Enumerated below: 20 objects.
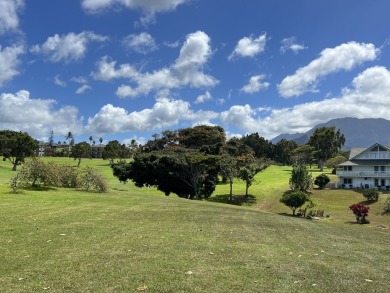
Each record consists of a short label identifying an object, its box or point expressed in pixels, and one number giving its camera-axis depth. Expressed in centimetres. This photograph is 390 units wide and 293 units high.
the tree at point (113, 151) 11511
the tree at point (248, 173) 6112
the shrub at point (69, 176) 3603
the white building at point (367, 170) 6756
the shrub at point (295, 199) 3987
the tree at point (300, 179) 6319
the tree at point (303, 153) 10556
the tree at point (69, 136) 16475
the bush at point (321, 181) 6912
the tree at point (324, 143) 10450
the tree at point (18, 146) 7536
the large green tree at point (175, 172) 4969
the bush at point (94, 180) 3428
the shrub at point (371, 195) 5544
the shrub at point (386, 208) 4679
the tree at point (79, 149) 10236
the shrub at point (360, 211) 3950
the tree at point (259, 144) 13350
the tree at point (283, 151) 13500
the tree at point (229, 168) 6010
